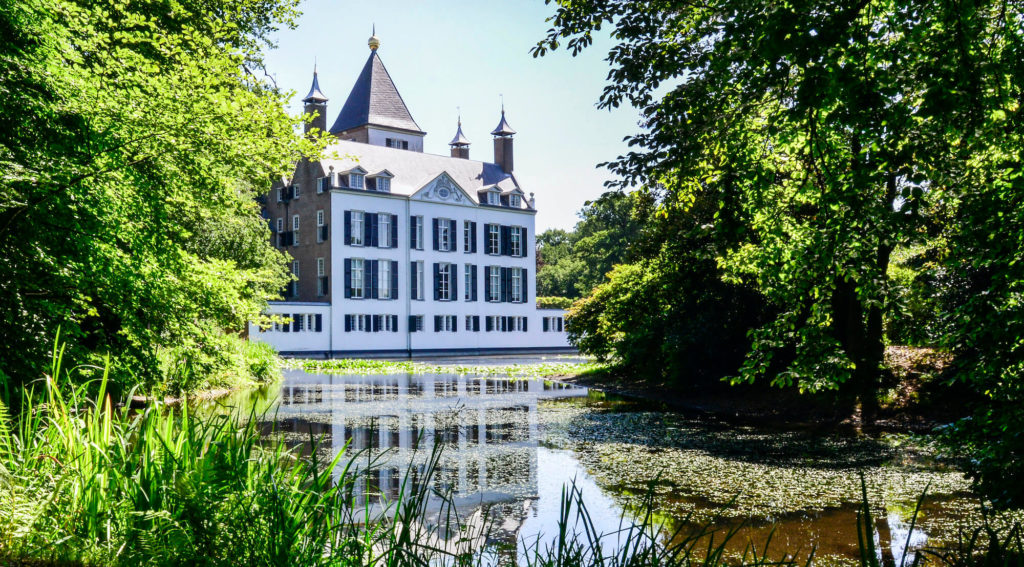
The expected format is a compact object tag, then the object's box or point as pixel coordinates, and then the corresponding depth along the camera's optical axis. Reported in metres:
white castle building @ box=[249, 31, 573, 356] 47.53
